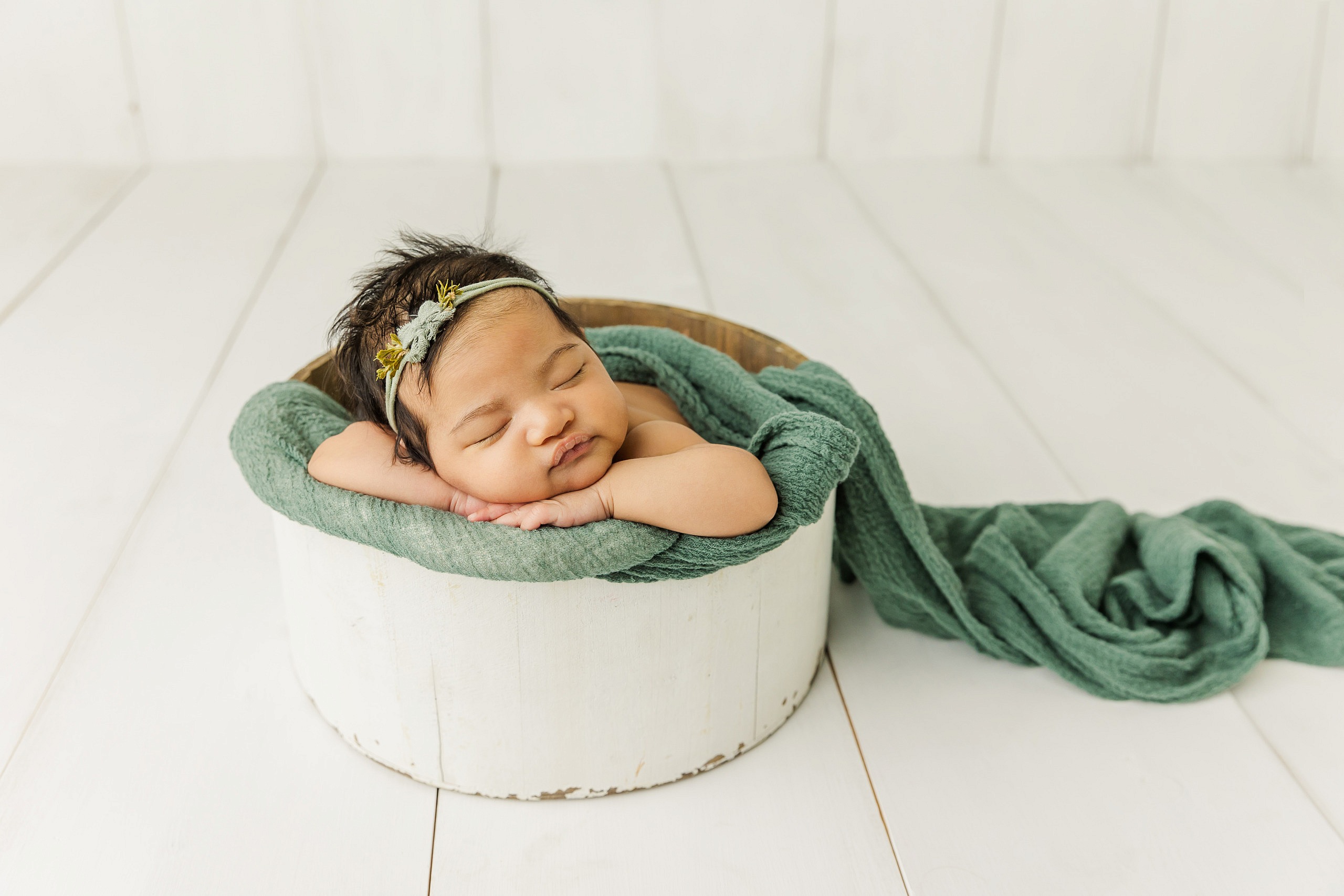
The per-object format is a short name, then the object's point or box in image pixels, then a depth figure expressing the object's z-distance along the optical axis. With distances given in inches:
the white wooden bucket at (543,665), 30.6
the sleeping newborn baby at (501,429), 30.5
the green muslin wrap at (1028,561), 37.3
